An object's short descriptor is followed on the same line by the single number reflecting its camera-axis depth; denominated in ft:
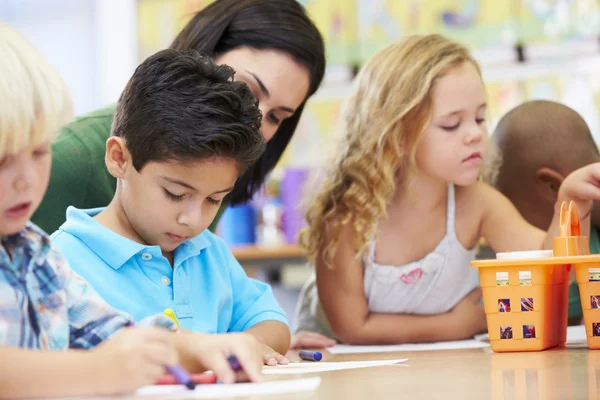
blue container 10.69
